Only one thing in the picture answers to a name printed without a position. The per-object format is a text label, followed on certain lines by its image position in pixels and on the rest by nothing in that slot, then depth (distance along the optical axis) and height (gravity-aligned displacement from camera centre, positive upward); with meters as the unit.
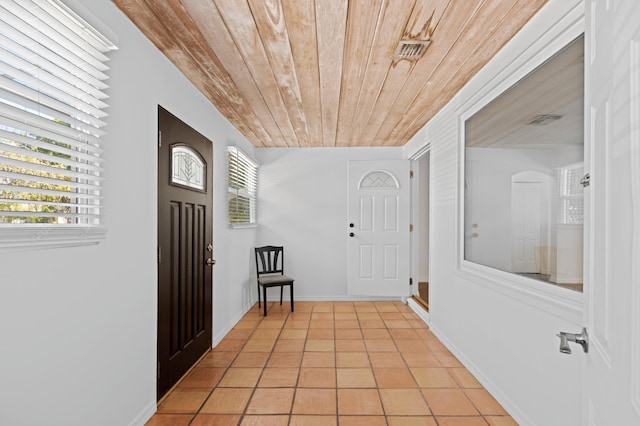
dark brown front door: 2.55 -0.27
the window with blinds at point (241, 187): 4.28 +0.30
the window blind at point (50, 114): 1.32 +0.38
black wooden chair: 4.82 -0.80
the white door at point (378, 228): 5.44 -0.24
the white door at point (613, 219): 0.64 -0.01
